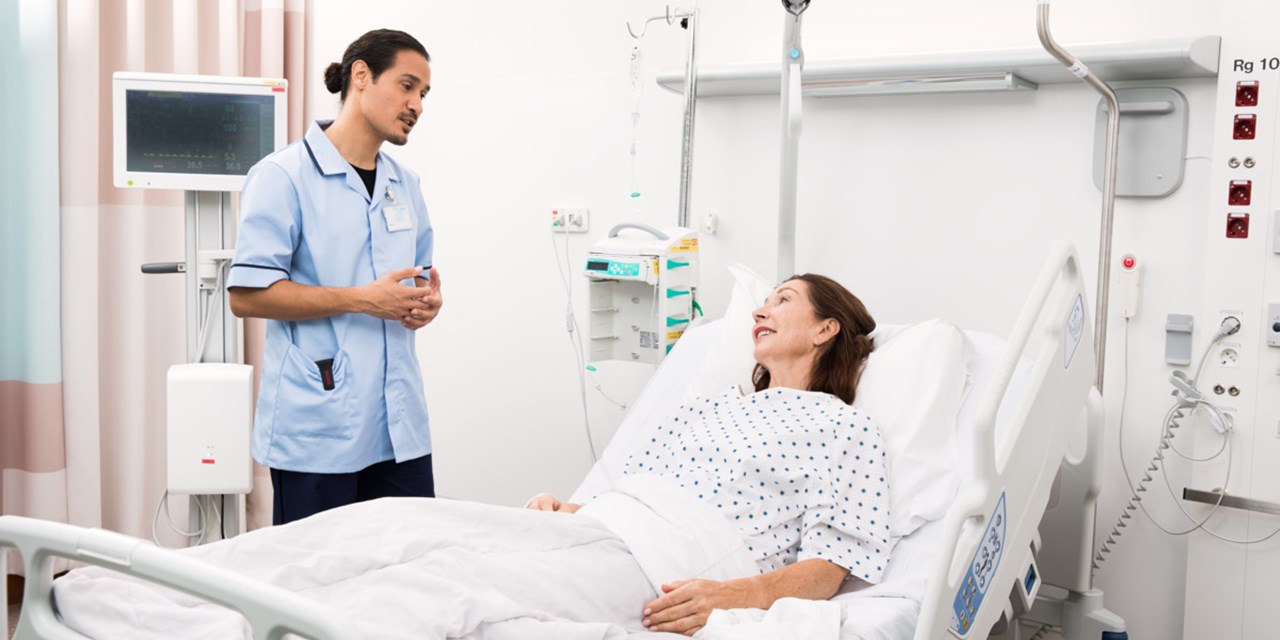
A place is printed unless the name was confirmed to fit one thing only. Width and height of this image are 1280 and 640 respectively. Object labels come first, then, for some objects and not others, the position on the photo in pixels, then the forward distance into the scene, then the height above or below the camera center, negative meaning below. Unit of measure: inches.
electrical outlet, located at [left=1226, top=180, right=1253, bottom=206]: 91.4 +5.9
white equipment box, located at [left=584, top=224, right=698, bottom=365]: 110.3 -4.8
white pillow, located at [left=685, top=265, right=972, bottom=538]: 83.2 -11.8
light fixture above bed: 102.3 +16.4
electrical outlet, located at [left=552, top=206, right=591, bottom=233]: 138.1 +3.2
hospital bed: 52.6 -15.5
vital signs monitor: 100.5 +9.5
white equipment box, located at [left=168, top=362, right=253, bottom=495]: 98.3 -17.3
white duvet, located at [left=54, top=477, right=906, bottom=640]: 57.7 -19.5
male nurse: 90.0 -4.1
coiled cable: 93.7 -15.2
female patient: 74.7 -16.1
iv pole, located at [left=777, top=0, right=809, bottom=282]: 102.2 +11.1
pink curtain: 127.5 -7.2
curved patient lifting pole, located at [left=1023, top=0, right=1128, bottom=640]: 94.6 -23.2
